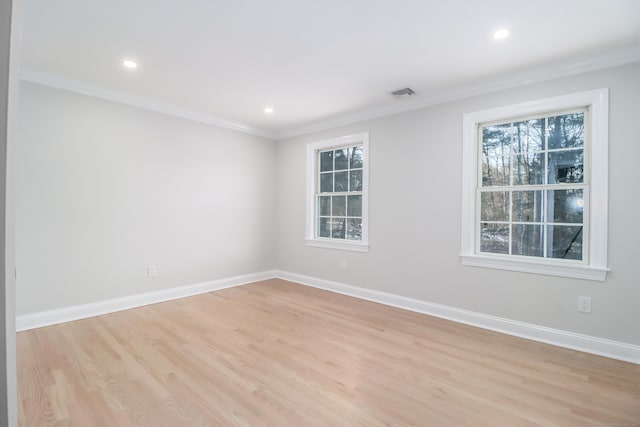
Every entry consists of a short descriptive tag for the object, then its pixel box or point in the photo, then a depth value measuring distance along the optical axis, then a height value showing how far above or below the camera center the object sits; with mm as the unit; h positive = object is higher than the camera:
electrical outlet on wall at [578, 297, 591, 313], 2660 -797
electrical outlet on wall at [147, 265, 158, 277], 3867 -790
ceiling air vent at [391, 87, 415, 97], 3410 +1370
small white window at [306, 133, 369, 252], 4328 +281
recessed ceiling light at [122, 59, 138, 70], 2830 +1376
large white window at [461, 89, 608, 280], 2645 +262
